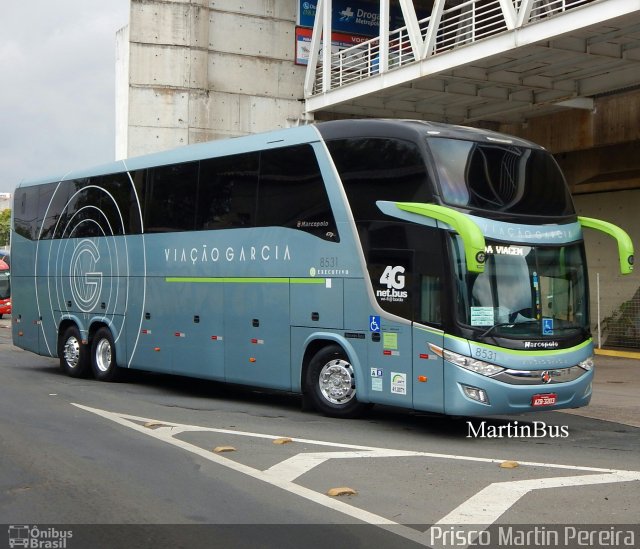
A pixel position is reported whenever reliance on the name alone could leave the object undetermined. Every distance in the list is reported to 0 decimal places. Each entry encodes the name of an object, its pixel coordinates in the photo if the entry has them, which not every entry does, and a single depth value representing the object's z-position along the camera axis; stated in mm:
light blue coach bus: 10688
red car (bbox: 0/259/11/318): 45781
